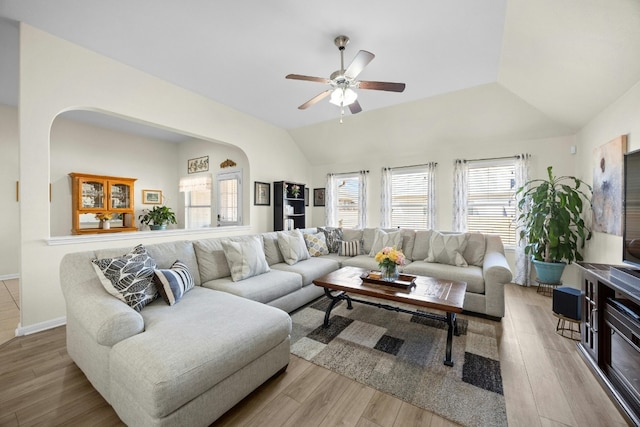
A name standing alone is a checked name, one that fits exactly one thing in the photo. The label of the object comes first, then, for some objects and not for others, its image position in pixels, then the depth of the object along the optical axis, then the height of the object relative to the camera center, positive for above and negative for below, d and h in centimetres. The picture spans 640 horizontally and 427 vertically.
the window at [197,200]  617 +22
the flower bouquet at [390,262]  265 -54
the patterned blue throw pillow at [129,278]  183 -51
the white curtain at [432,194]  500 +30
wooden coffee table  212 -77
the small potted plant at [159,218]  530 -18
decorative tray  252 -73
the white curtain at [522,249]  416 -65
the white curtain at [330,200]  628 +23
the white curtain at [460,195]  472 +27
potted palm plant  354 -23
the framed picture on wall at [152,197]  604 +29
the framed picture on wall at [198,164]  613 +109
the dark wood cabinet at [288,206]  533 +8
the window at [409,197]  506 +26
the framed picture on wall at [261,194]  505 +32
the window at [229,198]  548 +25
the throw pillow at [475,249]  354 -55
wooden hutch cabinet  495 +13
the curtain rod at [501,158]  428 +90
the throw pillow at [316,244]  420 -57
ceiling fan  222 +122
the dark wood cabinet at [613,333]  153 -87
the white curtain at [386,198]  554 +25
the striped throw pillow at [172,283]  201 -60
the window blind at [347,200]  608 +23
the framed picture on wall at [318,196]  644 +33
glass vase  268 -67
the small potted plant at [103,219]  521 -20
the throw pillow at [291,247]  360 -54
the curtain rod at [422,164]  499 +90
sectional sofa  131 -76
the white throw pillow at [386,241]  410 -51
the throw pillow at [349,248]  428 -65
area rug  168 -124
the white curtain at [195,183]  611 +64
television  181 +0
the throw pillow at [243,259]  279 -56
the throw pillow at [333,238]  452 -51
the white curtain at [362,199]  581 +24
